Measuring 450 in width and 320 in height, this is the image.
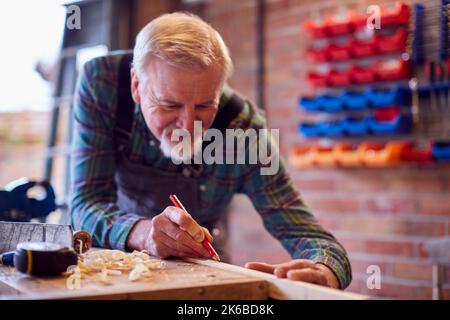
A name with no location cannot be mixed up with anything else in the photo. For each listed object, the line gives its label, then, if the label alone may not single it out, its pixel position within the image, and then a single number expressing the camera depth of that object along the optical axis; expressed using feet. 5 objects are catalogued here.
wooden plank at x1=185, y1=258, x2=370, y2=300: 2.66
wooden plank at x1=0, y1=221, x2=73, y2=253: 3.52
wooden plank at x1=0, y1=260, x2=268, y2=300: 2.61
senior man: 4.30
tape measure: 2.99
